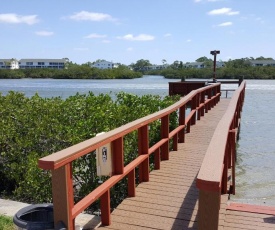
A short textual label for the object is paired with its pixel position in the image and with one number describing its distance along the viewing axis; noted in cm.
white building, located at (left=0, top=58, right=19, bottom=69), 11477
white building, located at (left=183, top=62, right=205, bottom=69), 12057
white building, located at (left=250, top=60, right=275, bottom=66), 10807
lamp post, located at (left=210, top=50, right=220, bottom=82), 1954
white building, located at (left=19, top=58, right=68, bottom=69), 11615
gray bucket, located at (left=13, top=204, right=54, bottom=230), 214
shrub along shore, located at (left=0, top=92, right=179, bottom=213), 378
